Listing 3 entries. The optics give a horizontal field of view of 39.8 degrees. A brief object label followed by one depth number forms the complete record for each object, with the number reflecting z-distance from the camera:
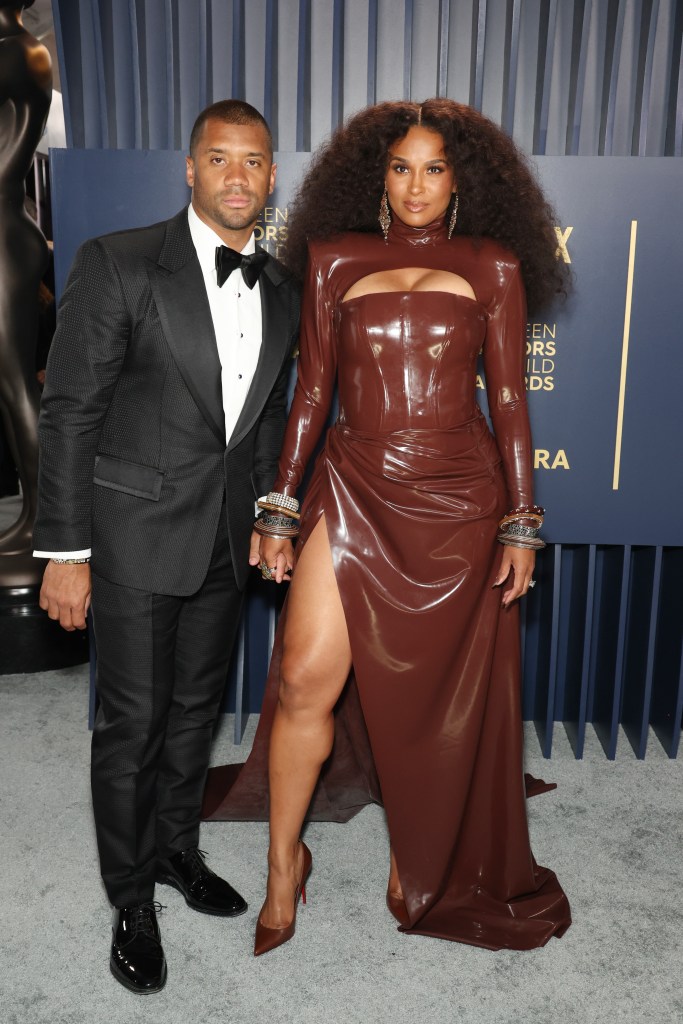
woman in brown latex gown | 2.30
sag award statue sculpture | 3.70
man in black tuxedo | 2.10
